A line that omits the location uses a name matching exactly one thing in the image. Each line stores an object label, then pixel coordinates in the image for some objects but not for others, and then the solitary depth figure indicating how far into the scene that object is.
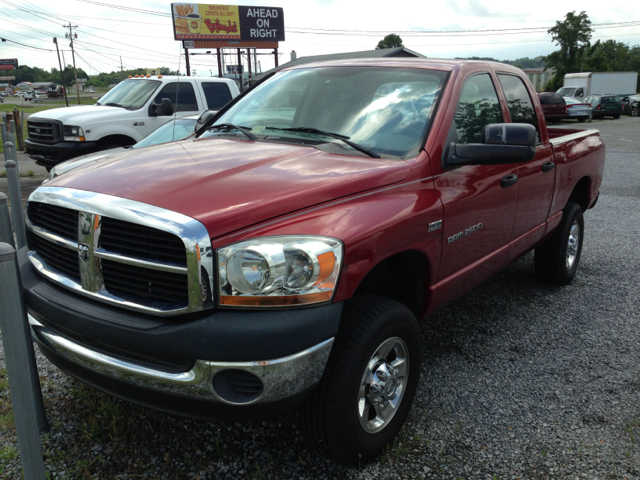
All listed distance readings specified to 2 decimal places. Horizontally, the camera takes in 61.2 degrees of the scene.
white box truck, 44.47
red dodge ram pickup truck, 1.97
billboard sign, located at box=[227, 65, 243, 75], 53.80
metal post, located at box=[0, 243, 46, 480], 1.77
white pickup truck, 9.45
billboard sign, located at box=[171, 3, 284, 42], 45.53
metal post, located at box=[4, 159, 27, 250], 2.88
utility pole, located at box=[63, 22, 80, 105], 80.16
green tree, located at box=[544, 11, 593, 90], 68.88
